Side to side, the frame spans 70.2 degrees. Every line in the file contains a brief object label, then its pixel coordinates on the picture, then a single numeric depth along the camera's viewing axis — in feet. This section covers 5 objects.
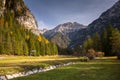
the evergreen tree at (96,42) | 177.55
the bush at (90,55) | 131.23
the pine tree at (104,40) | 171.94
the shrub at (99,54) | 153.31
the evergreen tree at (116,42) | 122.59
